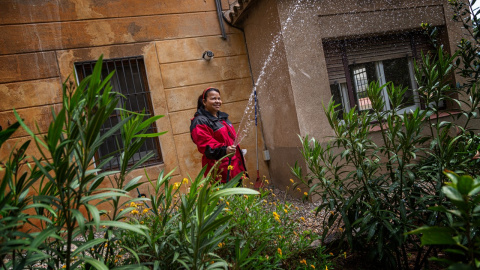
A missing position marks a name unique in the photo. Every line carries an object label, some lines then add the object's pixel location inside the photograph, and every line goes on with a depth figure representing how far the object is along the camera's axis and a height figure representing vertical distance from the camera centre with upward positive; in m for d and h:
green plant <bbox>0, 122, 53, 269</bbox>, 0.96 -0.16
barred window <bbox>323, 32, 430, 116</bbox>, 5.34 +0.68
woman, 3.31 -0.04
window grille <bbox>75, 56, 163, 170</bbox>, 5.09 +0.87
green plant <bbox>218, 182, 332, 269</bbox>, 1.95 -0.77
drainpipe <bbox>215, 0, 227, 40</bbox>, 5.46 +1.92
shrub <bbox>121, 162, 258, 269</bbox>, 1.24 -0.46
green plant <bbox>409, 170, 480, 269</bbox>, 0.83 -0.37
